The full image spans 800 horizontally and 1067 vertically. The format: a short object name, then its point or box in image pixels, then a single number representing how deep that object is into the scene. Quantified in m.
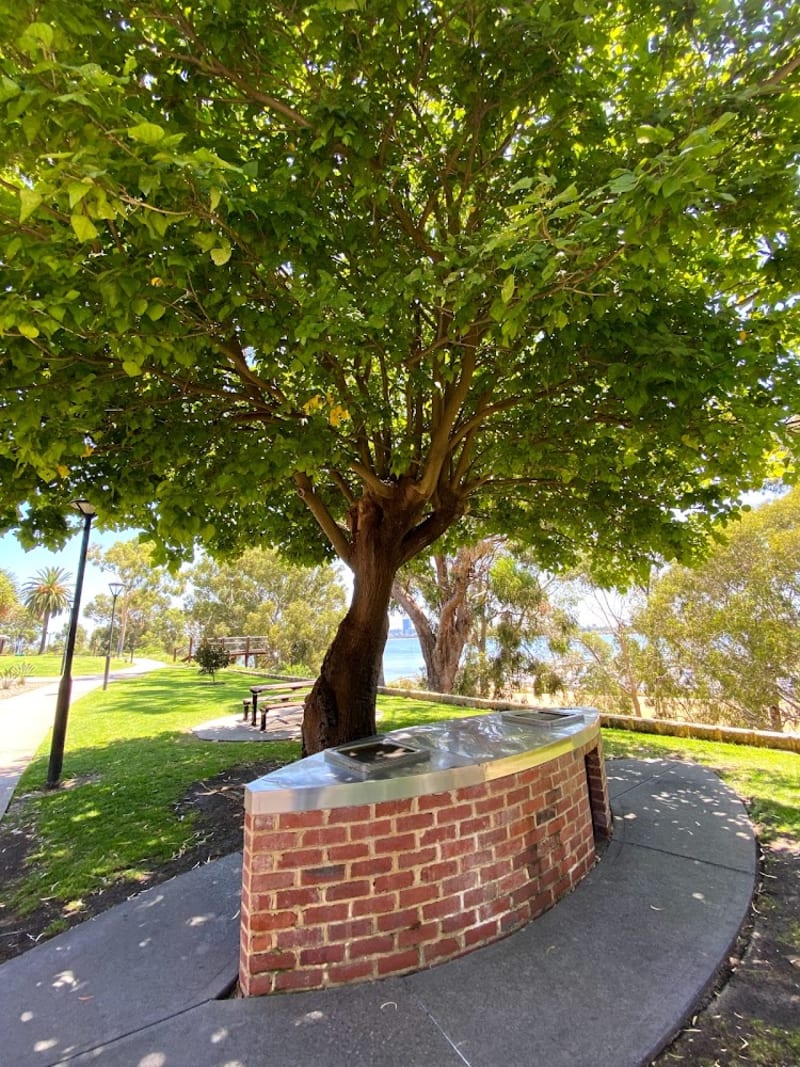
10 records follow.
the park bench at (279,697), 9.45
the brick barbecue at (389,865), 2.28
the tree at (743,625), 11.05
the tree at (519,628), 14.83
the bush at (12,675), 16.69
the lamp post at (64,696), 5.96
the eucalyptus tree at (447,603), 15.27
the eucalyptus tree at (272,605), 29.77
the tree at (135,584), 34.59
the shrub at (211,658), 16.95
